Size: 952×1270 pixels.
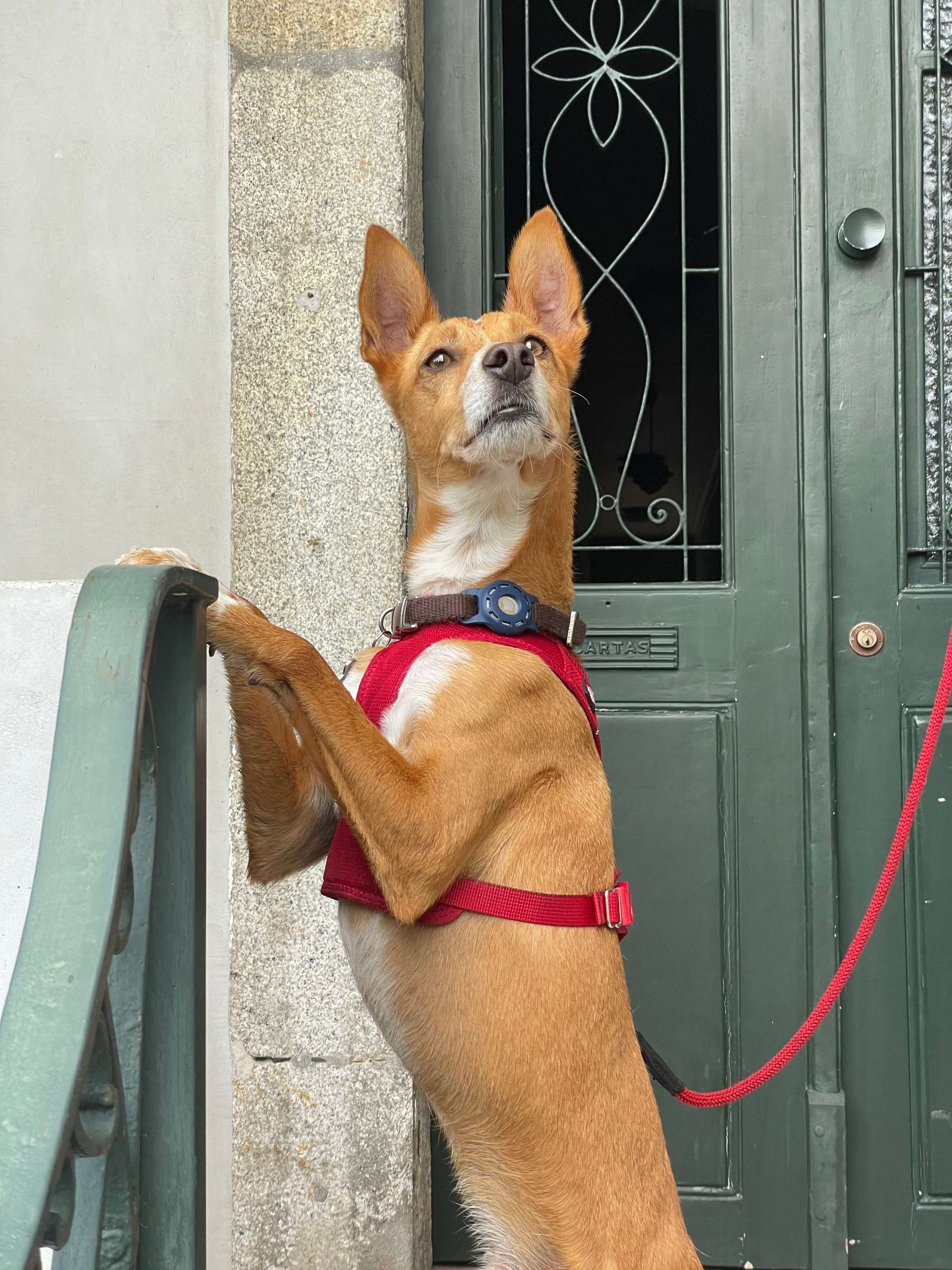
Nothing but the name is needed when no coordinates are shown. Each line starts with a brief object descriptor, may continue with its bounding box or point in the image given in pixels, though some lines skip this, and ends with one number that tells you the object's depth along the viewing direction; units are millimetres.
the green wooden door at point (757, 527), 2719
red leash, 1912
